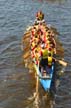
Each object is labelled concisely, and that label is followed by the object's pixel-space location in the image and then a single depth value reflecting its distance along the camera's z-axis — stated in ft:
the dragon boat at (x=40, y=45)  72.43
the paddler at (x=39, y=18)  100.73
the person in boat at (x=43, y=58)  75.56
